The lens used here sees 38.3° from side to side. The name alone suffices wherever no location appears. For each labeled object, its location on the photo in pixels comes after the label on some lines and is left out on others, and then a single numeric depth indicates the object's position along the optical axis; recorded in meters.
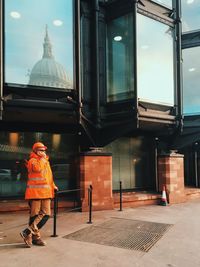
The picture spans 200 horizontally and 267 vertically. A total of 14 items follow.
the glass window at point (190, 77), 13.55
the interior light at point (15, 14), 8.50
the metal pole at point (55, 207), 6.20
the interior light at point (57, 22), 9.21
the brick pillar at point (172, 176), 11.57
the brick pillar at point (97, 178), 9.57
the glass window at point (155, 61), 10.33
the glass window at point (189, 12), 13.72
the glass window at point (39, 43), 8.50
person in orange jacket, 5.58
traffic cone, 10.98
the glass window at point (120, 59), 10.27
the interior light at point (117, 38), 10.63
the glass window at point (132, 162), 12.06
